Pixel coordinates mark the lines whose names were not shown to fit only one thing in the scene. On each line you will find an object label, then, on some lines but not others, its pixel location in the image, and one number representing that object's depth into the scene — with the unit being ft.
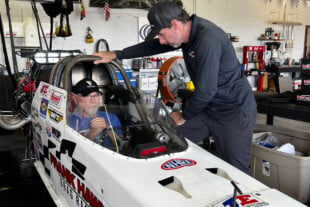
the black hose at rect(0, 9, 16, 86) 11.52
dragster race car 4.14
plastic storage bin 7.34
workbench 8.33
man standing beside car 5.93
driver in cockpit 5.52
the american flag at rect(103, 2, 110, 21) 20.67
